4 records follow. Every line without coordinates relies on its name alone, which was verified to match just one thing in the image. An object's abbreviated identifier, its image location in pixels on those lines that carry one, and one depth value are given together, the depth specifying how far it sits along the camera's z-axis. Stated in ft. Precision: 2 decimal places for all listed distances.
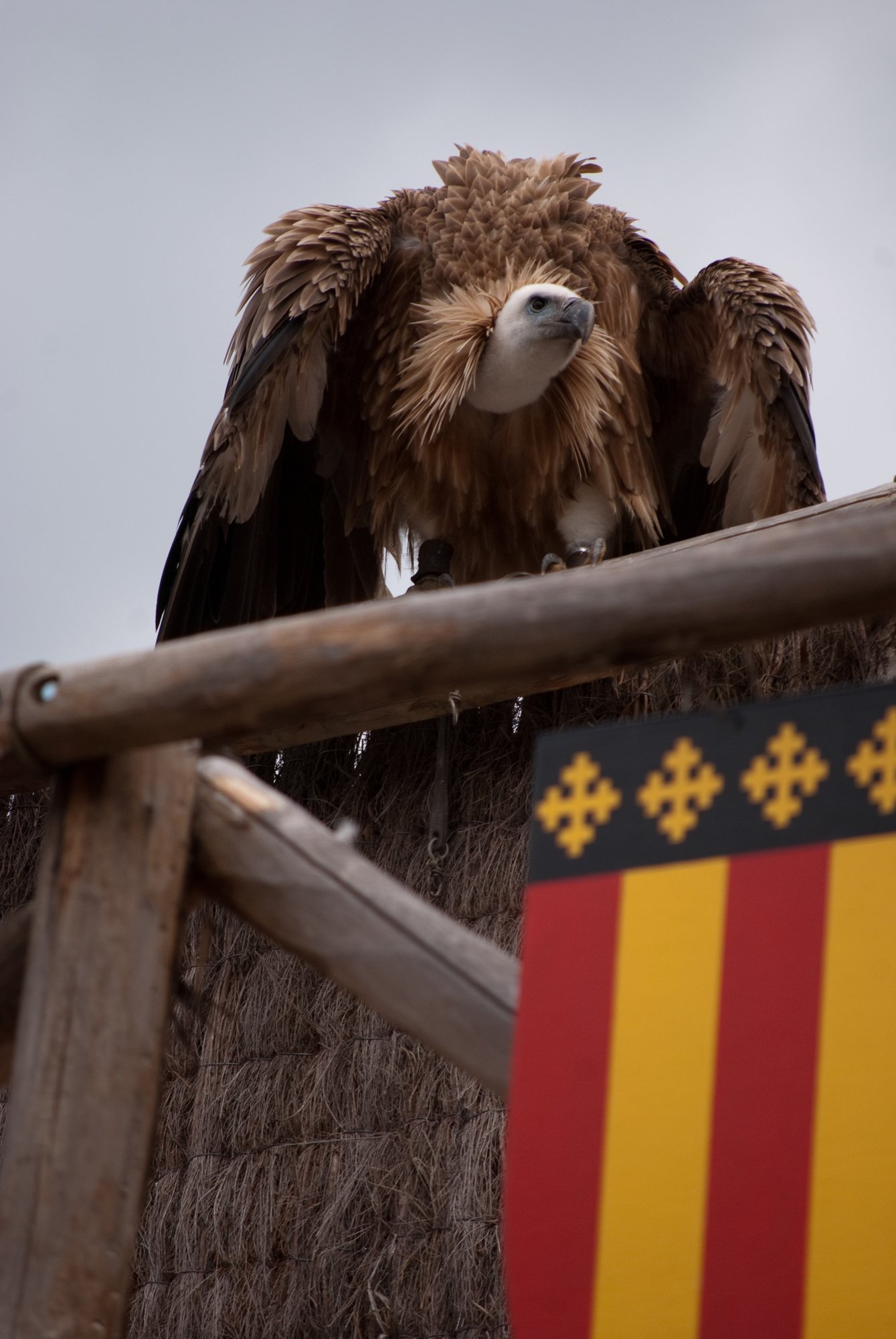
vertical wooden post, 53.40
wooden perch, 47.36
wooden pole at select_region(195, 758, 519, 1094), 52.38
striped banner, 45.18
